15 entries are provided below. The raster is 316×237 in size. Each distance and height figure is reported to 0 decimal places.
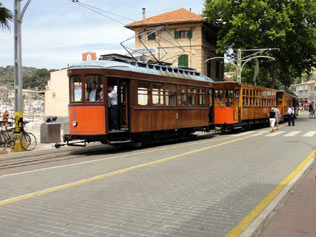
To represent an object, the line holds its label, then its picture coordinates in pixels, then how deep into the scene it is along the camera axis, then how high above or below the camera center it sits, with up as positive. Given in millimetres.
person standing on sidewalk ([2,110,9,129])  21541 -357
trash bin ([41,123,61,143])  17262 -1029
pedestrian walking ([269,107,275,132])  22406 -388
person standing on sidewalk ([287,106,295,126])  28700 -425
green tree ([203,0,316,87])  34875 +8477
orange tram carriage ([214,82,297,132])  21203 +337
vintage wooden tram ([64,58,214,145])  12234 +335
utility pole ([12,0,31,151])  14484 +2171
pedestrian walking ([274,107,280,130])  24283 -284
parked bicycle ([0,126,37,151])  14109 -1078
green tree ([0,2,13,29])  13512 +3596
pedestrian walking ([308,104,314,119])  46506 -48
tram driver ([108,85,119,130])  12547 +90
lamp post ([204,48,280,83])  32741 +3957
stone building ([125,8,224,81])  42000 +8660
